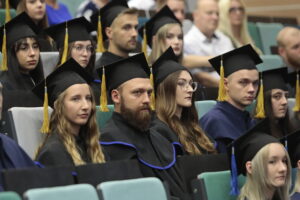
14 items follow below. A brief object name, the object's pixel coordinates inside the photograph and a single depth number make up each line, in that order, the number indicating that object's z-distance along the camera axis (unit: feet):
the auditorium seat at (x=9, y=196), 24.41
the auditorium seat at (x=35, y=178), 26.70
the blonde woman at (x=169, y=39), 44.50
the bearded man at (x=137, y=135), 34.18
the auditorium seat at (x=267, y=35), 61.62
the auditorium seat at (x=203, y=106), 41.43
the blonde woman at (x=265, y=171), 33.42
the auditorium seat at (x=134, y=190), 26.93
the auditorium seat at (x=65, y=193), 24.94
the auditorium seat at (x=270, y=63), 53.02
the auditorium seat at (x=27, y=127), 33.51
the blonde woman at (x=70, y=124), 31.48
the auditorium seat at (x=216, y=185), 31.89
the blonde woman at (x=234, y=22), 53.67
